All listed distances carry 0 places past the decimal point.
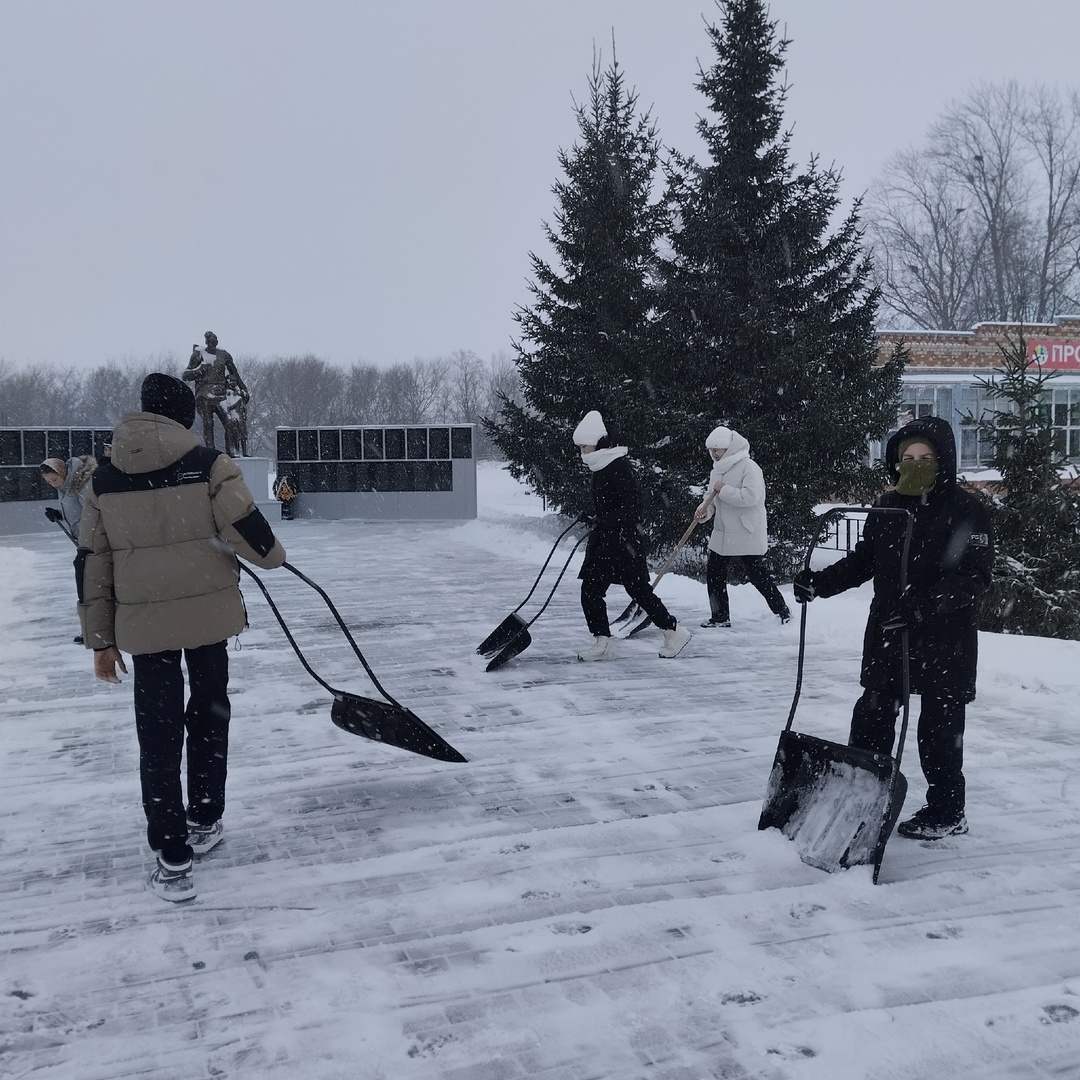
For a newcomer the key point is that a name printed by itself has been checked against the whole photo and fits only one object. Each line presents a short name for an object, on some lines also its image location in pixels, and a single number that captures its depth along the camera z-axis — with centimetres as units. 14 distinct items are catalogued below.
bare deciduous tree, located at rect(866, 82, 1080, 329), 4772
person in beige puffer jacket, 312
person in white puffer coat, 770
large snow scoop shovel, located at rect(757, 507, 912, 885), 325
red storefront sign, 2695
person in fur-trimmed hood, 728
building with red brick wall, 2564
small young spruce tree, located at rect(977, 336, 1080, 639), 1014
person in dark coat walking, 637
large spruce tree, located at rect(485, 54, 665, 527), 1634
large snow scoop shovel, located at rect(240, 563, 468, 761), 403
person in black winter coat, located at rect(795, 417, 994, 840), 333
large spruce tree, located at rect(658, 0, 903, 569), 1284
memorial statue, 2070
